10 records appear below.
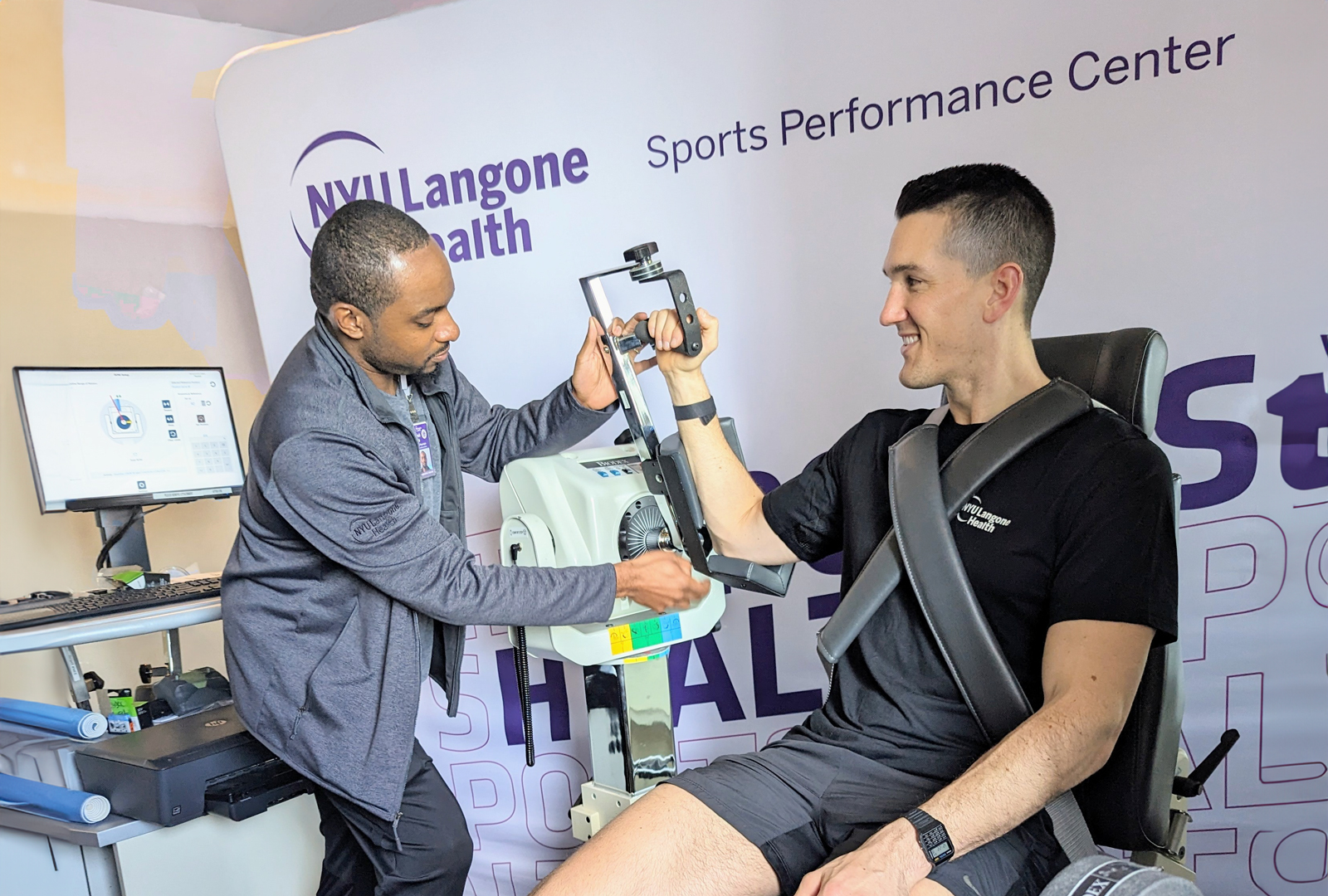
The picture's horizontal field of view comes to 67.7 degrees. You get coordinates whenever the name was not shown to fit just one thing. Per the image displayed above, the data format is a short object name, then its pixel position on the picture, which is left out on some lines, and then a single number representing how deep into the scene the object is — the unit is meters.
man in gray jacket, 1.64
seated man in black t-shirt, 1.24
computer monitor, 2.28
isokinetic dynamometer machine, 1.78
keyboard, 1.92
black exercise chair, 1.31
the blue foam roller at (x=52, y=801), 1.88
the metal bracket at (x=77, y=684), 2.22
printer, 1.92
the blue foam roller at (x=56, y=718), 2.07
